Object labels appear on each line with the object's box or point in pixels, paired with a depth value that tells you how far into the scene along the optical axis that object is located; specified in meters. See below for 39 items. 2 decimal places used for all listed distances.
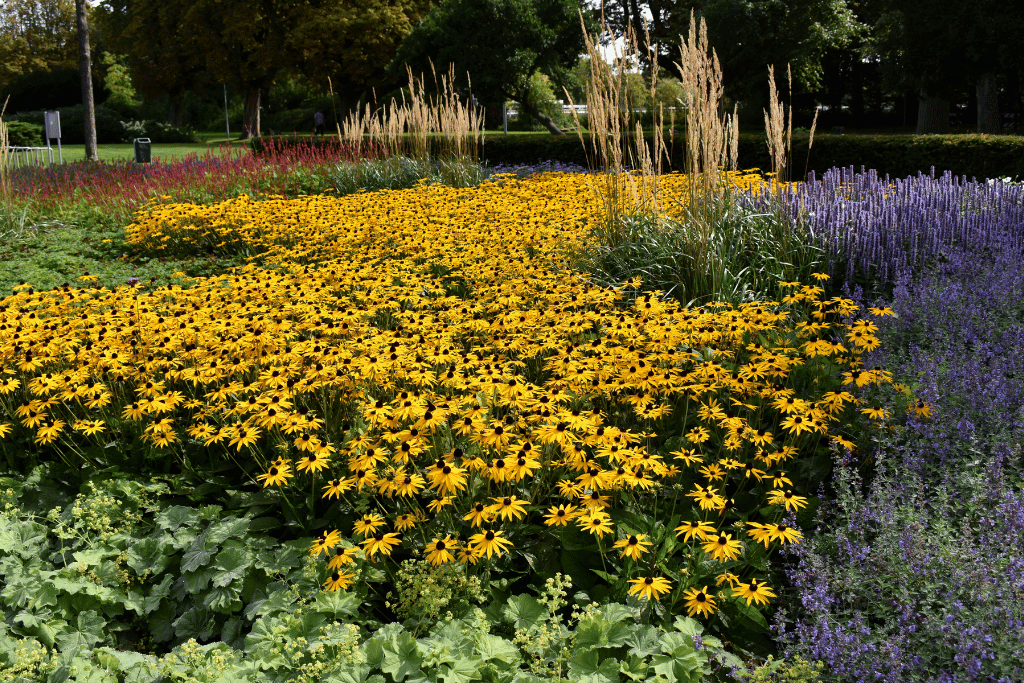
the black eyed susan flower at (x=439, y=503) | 2.46
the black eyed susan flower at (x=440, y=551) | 2.39
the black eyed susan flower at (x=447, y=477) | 2.54
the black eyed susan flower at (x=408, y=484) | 2.56
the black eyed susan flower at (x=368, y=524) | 2.50
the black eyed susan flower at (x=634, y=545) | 2.34
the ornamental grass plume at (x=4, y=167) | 9.15
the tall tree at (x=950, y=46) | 16.17
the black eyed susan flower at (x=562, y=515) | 2.46
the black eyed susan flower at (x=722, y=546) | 2.26
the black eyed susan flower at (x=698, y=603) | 2.35
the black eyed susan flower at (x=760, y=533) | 2.37
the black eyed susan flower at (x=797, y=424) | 2.96
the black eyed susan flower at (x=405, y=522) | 2.64
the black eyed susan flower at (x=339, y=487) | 2.67
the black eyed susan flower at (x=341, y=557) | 2.36
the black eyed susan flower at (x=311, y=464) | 2.74
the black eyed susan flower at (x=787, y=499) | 2.47
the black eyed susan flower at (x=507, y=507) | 2.48
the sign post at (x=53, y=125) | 16.84
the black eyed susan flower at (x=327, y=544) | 2.40
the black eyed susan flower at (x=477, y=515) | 2.44
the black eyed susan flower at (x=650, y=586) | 2.24
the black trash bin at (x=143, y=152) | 16.73
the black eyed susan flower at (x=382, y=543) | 2.39
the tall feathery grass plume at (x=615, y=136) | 5.71
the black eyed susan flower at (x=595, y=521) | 2.44
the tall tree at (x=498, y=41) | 18.03
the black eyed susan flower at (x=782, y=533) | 2.38
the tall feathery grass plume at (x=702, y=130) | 5.06
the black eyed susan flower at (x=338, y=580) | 2.40
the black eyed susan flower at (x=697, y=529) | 2.38
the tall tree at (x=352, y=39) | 27.66
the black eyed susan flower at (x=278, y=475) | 2.70
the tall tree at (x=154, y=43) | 33.44
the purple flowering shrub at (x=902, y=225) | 5.55
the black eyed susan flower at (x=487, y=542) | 2.41
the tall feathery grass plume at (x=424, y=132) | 10.53
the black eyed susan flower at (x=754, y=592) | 2.26
